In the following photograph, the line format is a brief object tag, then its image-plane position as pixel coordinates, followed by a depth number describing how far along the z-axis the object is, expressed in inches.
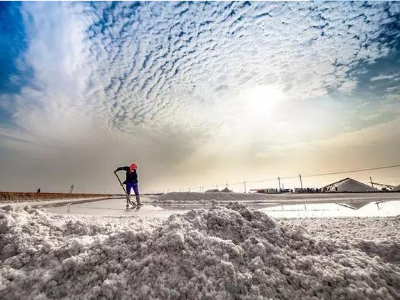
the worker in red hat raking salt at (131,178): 402.6
